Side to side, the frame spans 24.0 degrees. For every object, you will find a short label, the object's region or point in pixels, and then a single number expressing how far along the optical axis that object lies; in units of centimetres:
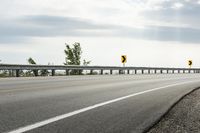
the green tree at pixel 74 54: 7469
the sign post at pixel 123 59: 5363
